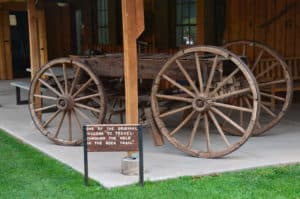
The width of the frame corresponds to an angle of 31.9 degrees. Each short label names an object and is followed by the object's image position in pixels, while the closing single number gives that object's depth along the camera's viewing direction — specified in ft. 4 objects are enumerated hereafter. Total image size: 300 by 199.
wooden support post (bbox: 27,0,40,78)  24.95
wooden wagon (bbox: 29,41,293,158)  18.51
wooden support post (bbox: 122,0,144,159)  16.85
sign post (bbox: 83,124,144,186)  15.93
